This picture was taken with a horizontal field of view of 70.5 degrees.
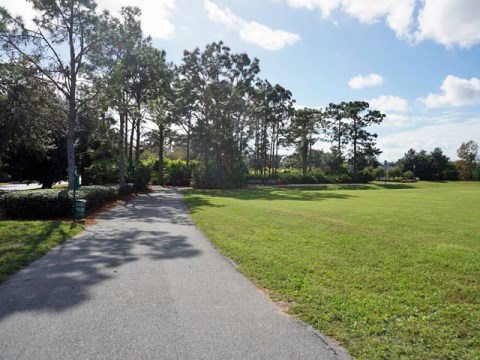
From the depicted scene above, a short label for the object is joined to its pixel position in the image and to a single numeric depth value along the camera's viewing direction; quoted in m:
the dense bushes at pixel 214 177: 33.44
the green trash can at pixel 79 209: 10.84
